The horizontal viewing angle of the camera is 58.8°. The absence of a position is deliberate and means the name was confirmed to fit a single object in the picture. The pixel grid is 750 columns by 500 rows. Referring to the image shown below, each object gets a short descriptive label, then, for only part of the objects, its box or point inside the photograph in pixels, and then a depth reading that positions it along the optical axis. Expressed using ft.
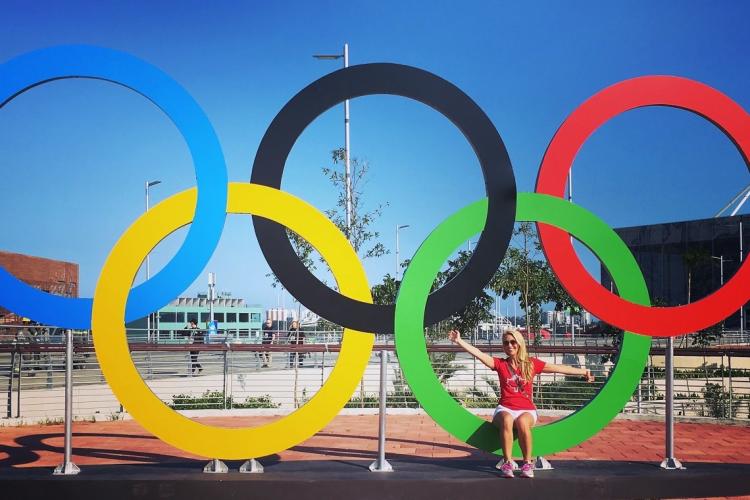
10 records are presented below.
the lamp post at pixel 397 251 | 127.79
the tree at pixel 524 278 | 72.35
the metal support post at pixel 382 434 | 20.18
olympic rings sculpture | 20.01
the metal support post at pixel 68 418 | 19.62
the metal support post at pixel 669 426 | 20.77
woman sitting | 19.35
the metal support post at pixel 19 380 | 33.14
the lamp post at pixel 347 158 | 56.44
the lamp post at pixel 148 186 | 111.29
